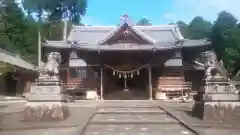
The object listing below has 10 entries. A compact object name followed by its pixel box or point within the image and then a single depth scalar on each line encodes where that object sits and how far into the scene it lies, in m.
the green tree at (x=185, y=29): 42.51
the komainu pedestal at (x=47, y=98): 7.60
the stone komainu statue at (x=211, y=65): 7.73
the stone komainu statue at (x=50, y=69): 7.85
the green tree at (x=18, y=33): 27.81
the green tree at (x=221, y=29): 31.13
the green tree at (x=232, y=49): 24.64
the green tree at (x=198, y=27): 41.72
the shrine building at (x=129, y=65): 16.34
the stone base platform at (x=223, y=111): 7.47
